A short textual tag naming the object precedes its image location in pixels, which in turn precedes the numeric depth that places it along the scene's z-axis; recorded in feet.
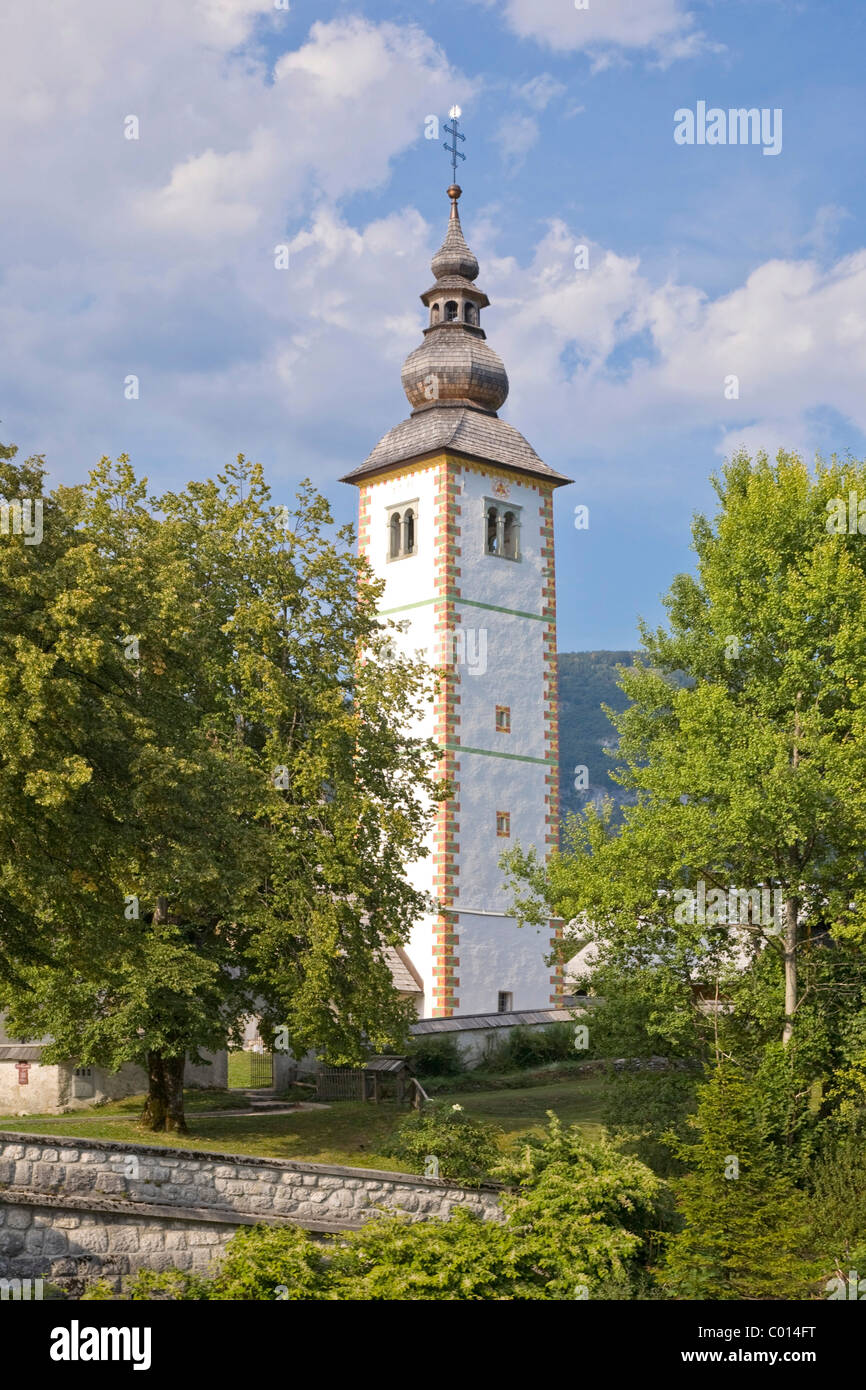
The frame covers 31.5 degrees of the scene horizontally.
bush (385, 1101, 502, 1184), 68.85
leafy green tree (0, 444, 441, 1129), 61.67
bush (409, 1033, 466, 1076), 113.70
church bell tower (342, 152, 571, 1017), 131.64
